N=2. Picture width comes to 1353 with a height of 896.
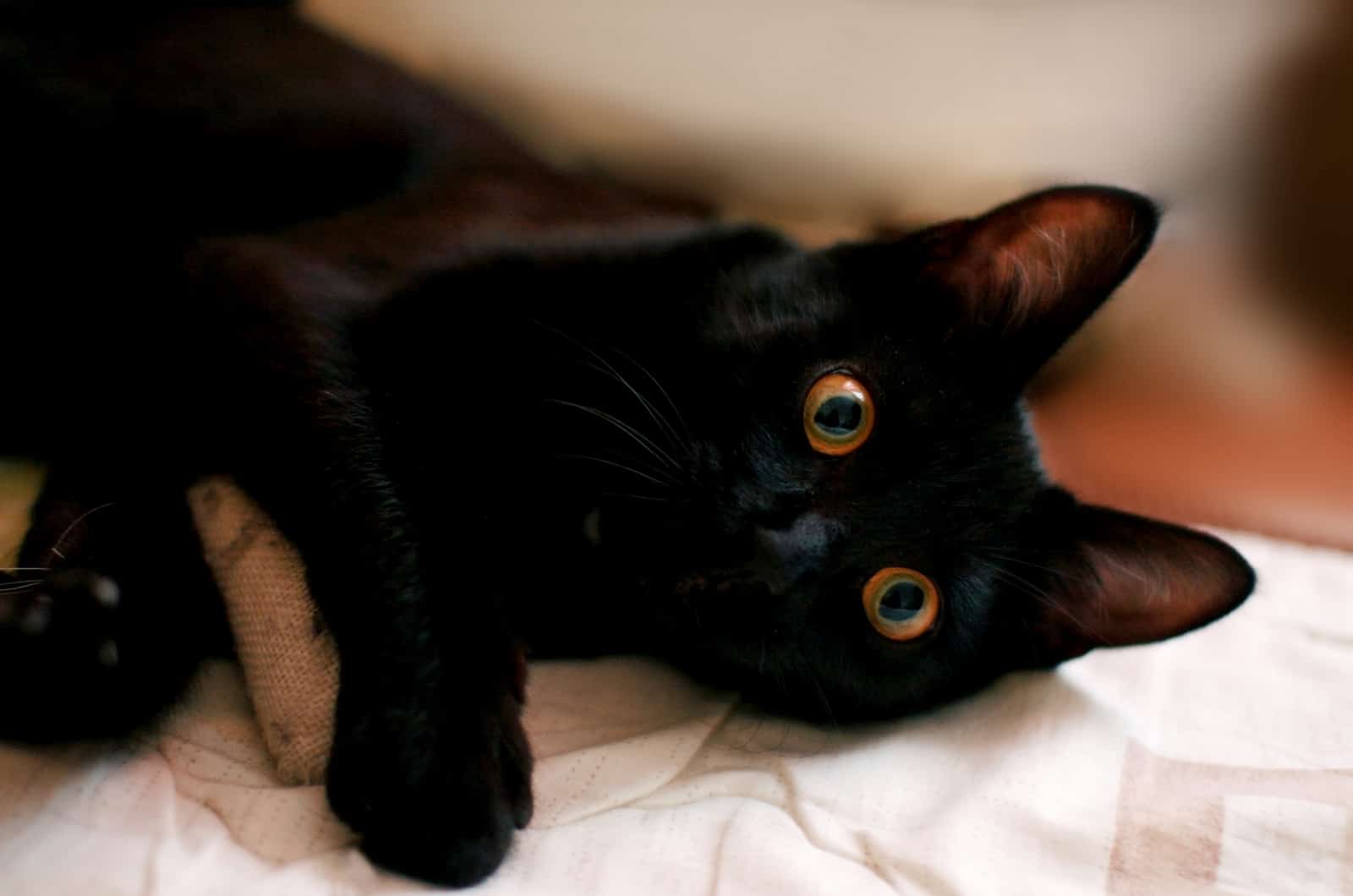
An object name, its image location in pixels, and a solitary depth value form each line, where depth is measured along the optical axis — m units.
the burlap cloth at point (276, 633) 0.48
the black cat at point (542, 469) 0.48
